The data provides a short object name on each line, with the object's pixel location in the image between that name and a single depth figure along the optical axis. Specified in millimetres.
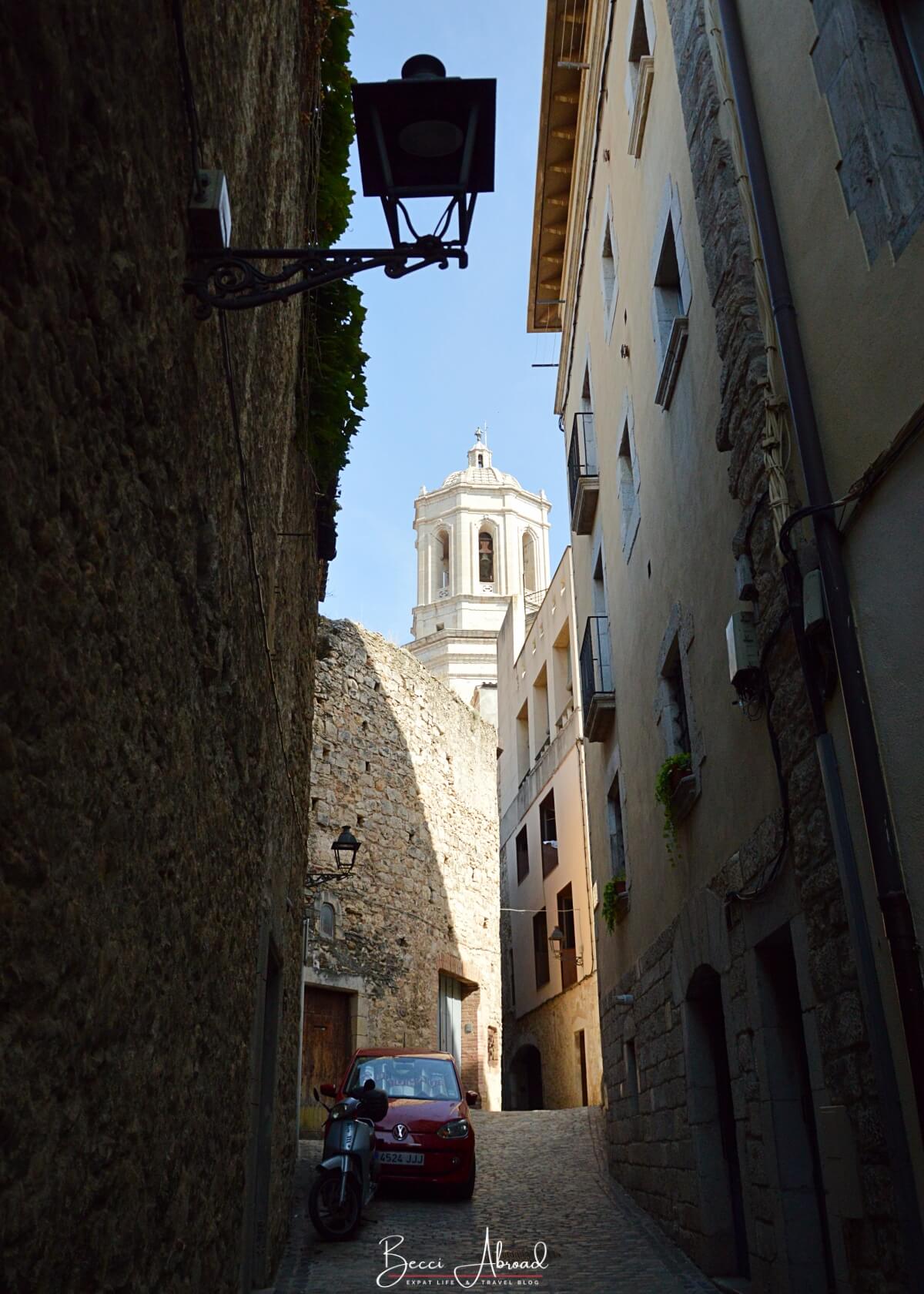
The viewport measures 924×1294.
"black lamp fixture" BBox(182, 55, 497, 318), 3529
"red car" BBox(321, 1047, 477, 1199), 9008
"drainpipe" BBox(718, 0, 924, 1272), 3738
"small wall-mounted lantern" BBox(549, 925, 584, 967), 19438
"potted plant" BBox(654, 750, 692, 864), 7156
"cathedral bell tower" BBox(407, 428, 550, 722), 38125
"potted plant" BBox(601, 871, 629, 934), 10047
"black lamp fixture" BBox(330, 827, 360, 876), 11688
